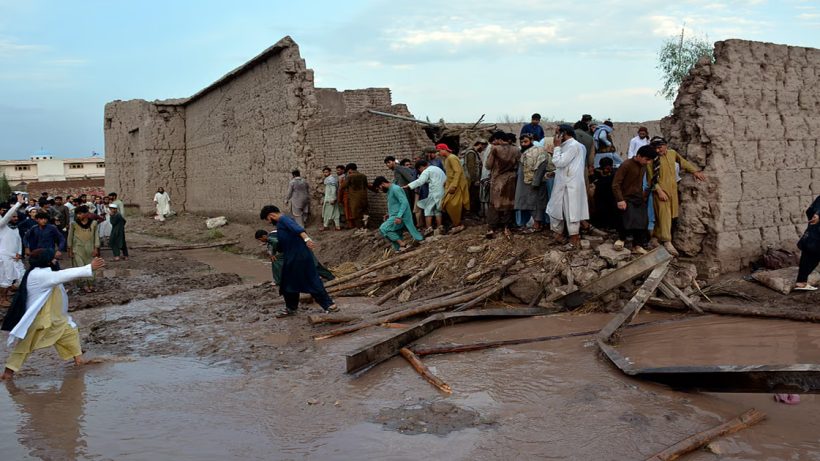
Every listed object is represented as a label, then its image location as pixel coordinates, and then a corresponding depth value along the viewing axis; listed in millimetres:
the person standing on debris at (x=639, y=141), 9898
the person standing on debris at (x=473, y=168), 11062
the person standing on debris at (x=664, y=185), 7984
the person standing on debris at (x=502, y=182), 9375
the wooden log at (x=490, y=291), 7526
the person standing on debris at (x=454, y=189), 10375
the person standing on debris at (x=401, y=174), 11383
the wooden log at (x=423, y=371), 5281
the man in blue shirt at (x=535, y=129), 10291
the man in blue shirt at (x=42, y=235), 10023
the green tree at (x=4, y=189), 37438
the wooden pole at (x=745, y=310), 6602
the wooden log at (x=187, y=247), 16047
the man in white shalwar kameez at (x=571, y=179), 8180
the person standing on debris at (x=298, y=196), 14406
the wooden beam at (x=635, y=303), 6105
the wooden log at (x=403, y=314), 7109
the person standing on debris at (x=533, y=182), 8922
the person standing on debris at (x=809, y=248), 7223
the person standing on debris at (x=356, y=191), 12875
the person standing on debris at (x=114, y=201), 15501
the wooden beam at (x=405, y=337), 5832
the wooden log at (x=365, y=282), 9047
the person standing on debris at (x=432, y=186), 10523
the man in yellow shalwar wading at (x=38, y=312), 6113
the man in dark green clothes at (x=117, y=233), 14102
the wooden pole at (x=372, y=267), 9258
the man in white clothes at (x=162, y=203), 22756
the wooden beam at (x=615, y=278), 7027
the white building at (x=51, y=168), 61312
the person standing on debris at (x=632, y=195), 7898
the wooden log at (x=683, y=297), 7031
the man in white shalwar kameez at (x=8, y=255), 9961
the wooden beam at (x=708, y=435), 3808
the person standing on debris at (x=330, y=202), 13586
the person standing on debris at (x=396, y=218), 10391
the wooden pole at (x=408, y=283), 8469
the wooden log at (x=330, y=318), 7465
